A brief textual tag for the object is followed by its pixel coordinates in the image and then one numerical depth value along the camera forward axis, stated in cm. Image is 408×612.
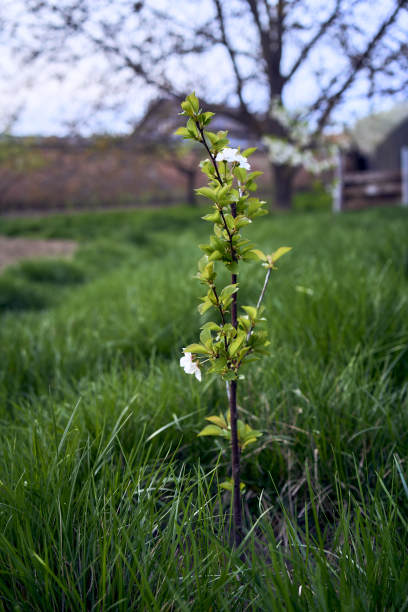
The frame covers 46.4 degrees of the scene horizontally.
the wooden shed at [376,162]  1028
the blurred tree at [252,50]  553
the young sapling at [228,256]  107
